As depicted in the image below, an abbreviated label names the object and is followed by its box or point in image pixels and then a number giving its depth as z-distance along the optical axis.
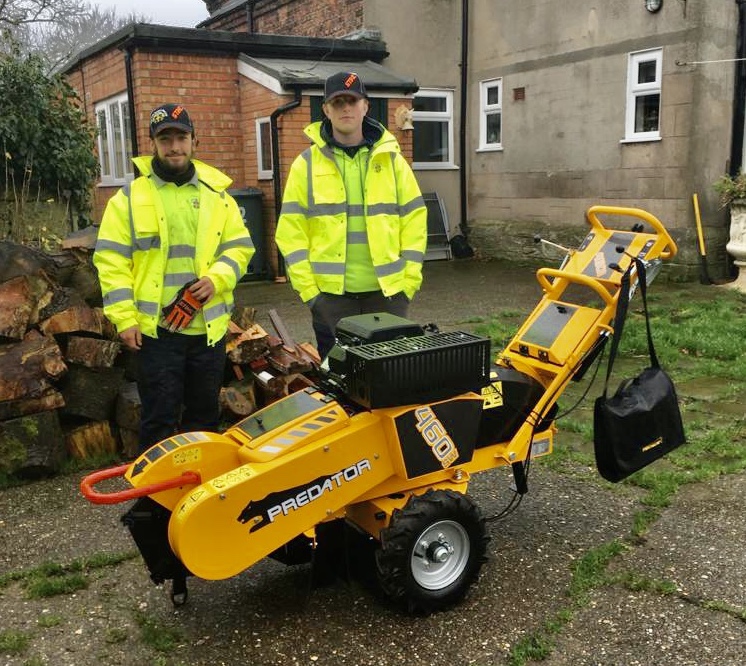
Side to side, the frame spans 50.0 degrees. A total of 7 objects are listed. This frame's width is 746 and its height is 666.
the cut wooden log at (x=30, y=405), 4.64
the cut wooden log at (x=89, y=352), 4.95
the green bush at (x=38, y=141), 7.71
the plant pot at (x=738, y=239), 10.05
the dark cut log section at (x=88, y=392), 4.99
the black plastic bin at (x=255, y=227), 11.66
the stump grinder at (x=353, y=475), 2.90
